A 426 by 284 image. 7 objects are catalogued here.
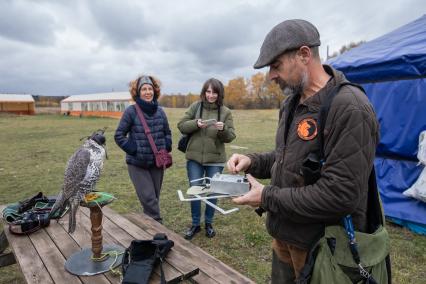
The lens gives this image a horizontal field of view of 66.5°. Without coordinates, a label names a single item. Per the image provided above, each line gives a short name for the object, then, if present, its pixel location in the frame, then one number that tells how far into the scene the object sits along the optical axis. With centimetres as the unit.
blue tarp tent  501
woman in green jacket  469
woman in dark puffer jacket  444
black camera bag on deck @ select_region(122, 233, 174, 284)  229
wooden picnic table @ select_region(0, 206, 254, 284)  247
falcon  237
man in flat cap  156
